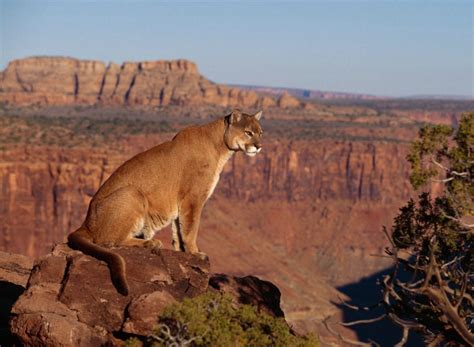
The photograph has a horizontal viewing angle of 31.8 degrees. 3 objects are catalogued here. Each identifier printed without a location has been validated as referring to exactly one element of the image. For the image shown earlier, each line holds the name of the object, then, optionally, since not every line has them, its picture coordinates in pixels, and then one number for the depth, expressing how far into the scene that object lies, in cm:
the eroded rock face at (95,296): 1059
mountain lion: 1195
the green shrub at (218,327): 923
